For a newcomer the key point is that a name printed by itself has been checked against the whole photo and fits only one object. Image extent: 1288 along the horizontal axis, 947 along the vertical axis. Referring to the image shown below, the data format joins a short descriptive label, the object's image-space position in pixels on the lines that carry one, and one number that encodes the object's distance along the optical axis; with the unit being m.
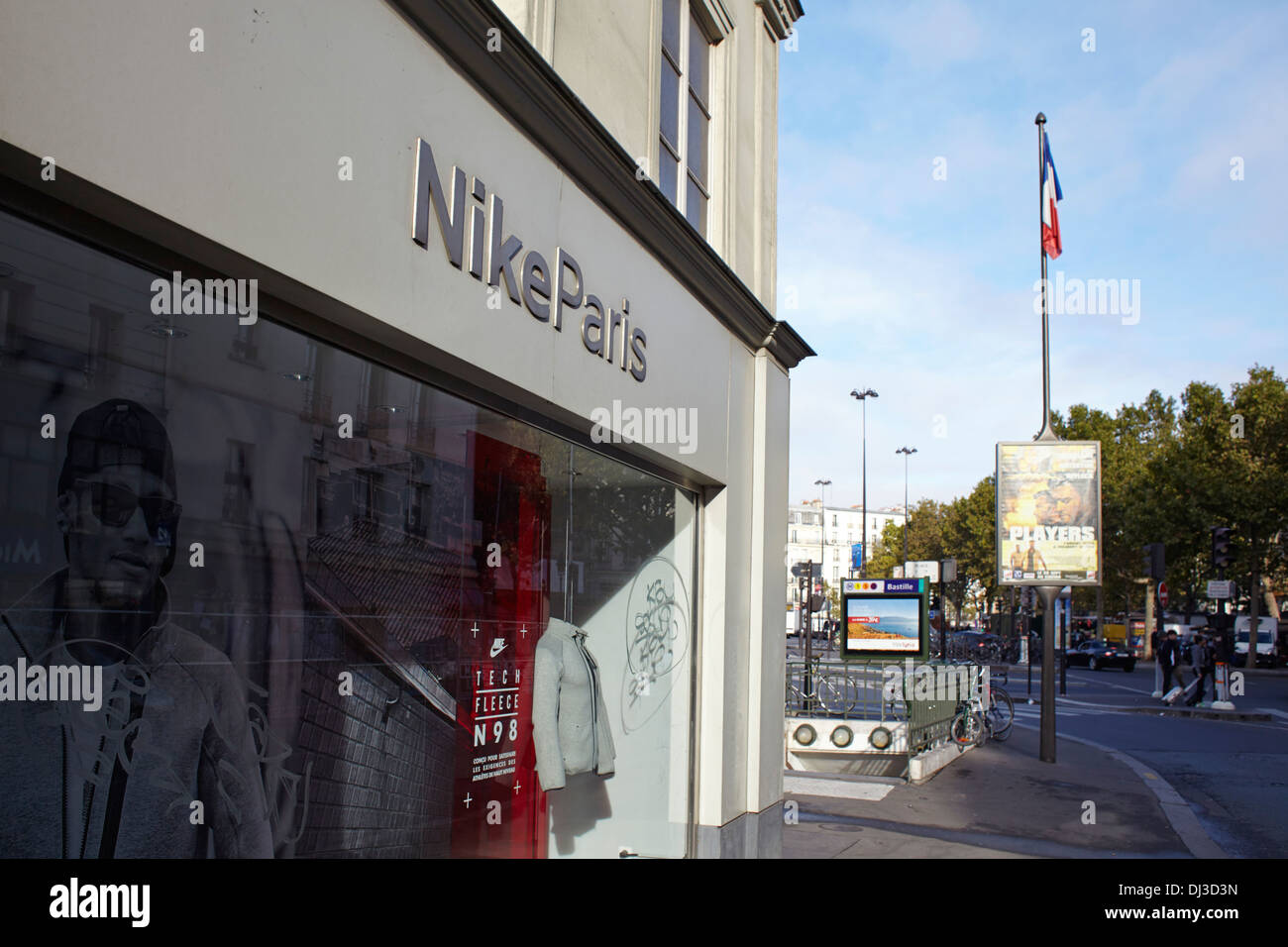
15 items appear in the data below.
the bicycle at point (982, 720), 14.57
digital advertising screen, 15.95
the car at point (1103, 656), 42.72
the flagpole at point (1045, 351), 14.70
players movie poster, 14.99
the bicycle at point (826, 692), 13.26
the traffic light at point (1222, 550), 21.77
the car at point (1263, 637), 47.06
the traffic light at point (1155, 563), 23.58
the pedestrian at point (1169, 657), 25.51
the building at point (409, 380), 2.68
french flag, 14.89
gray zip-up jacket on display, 5.39
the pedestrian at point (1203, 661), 22.39
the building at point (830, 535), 120.94
